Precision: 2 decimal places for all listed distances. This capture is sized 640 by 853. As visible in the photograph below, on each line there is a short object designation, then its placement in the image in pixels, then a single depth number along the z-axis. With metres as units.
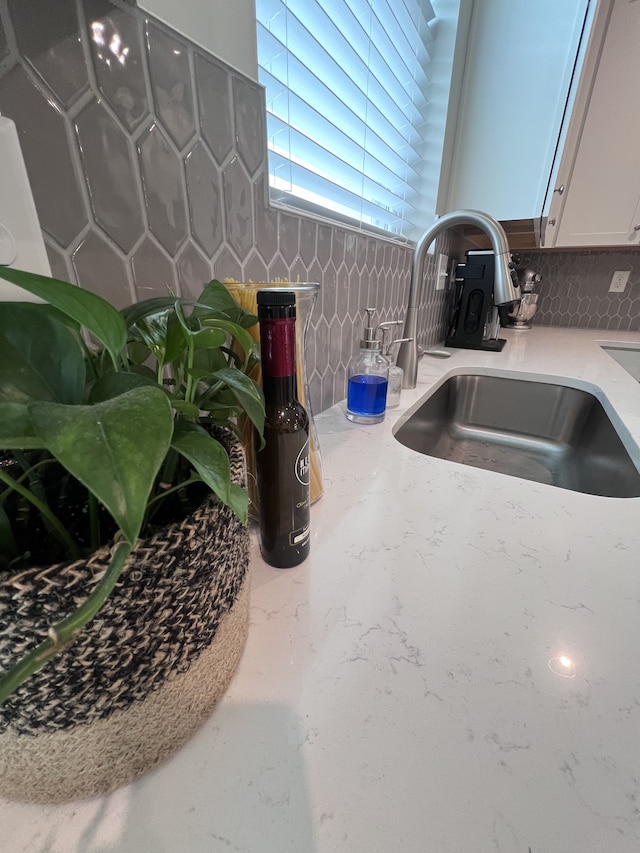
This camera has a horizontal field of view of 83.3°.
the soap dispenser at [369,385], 0.77
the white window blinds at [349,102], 0.67
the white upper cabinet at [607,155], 1.48
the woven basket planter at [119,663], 0.16
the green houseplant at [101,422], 0.11
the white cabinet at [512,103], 1.33
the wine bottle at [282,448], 0.29
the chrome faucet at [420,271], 0.75
